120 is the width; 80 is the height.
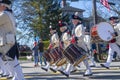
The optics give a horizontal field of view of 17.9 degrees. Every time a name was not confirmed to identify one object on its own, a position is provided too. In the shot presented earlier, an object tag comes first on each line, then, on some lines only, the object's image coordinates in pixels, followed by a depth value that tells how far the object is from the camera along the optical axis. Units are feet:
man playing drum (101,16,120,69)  41.04
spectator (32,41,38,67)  68.62
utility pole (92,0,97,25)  79.17
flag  83.97
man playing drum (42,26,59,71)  48.23
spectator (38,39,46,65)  68.15
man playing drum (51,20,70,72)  42.63
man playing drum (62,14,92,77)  37.58
